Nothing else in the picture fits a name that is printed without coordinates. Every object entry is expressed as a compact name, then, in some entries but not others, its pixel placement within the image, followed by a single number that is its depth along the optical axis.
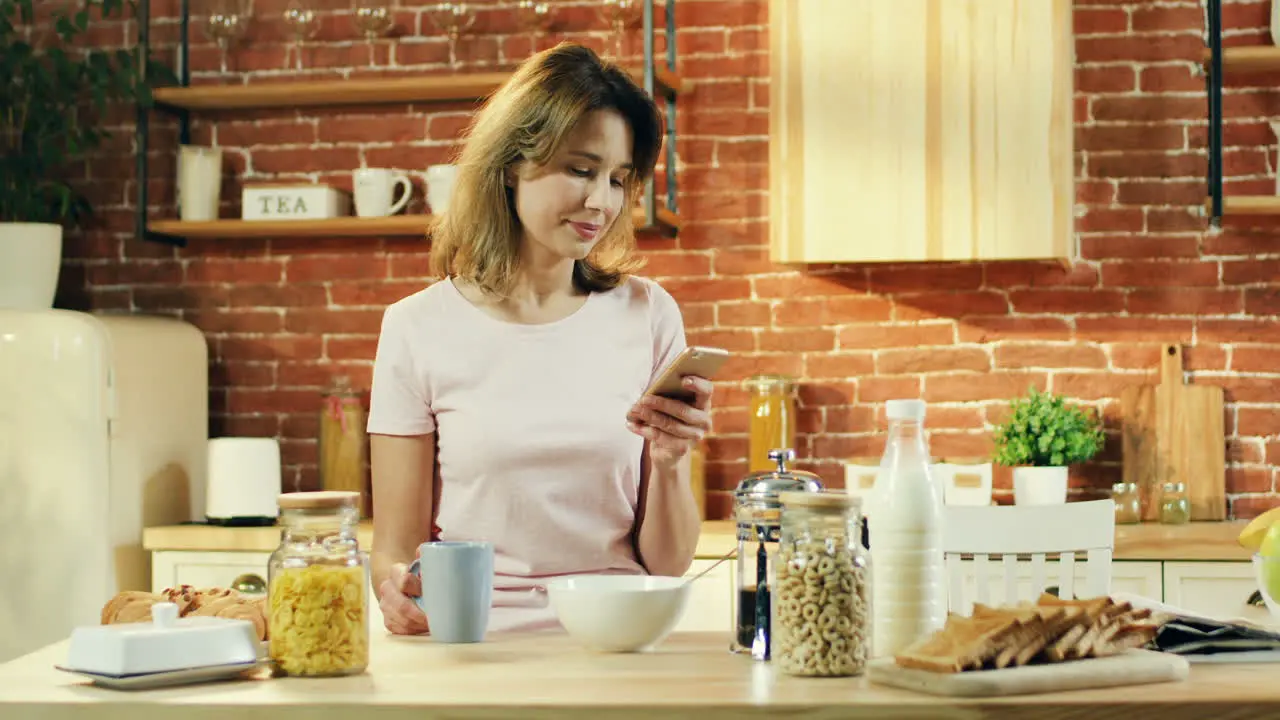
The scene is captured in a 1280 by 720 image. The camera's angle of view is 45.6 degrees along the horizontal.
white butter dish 1.43
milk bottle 1.56
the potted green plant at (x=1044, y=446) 3.58
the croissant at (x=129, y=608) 1.73
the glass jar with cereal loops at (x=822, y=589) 1.45
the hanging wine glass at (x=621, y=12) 3.83
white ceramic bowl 1.63
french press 1.60
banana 2.01
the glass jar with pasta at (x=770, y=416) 3.78
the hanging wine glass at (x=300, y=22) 4.03
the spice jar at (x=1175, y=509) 3.53
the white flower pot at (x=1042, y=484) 3.57
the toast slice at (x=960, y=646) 1.37
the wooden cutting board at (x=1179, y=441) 3.68
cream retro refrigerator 3.48
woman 2.12
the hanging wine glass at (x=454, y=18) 3.95
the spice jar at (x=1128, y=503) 3.54
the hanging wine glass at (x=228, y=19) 4.02
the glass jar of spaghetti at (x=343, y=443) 3.93
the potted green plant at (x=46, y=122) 3.75
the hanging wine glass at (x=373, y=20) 4.00
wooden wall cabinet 3.46
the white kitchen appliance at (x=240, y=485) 3.72
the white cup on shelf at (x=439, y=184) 3.82
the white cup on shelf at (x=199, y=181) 3.98
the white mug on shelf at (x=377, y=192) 3.87
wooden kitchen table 1.32
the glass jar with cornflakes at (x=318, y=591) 1.49
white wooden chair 2.16
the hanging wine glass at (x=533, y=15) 3.93
